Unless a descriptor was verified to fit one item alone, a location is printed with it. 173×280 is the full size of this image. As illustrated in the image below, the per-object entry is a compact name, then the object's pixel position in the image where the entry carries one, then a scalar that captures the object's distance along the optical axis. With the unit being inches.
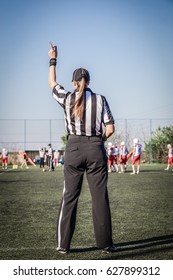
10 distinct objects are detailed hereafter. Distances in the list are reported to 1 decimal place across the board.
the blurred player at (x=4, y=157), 1584.6
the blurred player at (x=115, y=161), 1193.4
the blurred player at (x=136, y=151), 1077.8
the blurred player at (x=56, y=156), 1946.4
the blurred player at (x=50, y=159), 1295.5
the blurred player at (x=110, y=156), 1181.1
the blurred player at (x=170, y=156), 1235.1
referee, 205.2
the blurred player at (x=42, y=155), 1496.6
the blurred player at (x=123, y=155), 1163.3
